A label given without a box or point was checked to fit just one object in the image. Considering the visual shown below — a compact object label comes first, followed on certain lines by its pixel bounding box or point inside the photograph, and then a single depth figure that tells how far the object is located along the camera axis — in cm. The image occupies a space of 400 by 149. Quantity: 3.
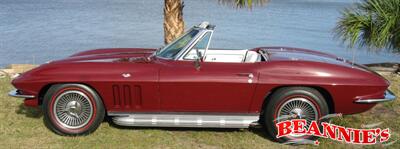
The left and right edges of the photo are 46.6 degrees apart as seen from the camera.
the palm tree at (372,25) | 868
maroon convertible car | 480
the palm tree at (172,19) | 855
